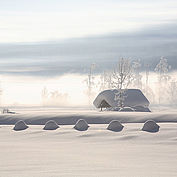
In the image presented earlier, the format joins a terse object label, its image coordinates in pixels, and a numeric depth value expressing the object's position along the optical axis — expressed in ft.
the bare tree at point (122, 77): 209.40
